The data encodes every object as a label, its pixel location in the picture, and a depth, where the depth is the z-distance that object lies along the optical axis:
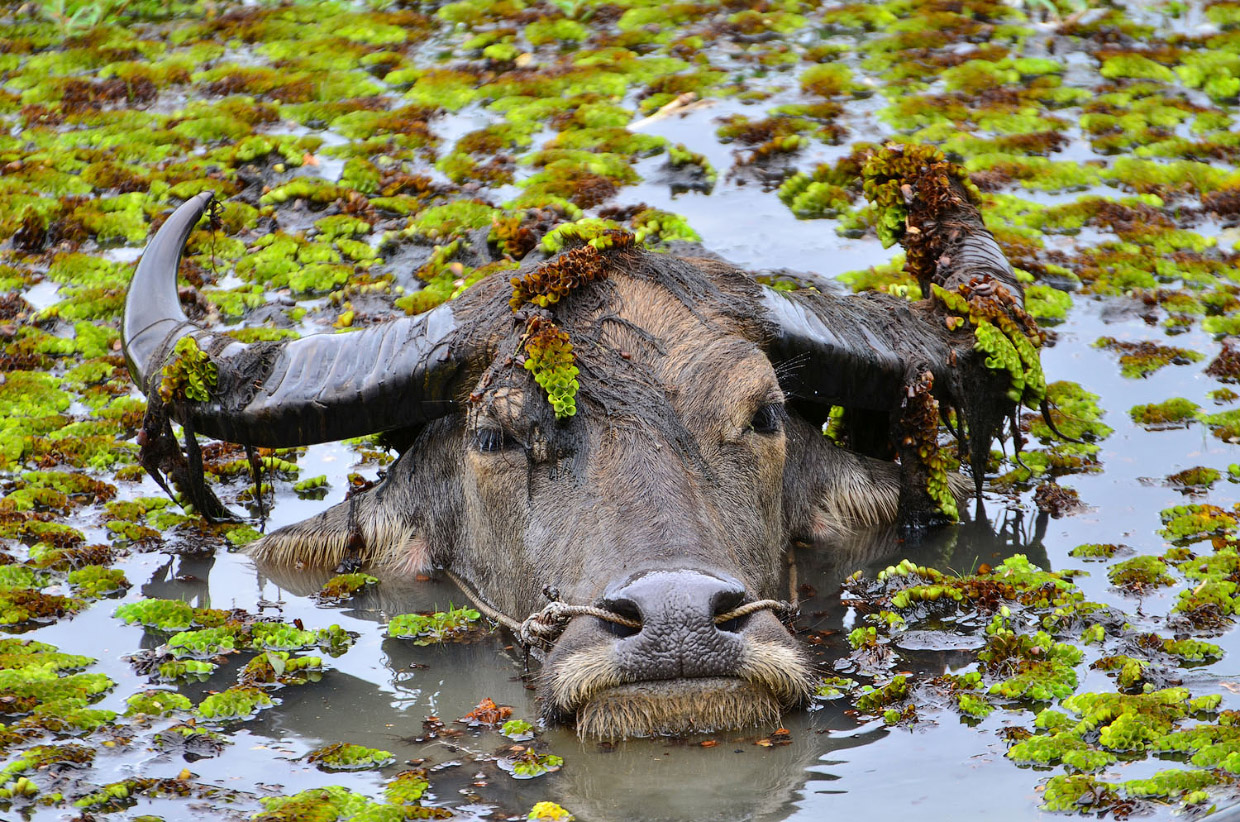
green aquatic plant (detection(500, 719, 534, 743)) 11.44
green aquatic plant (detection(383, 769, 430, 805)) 10.45
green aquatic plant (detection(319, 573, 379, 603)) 14.82
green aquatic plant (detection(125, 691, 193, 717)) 11.77
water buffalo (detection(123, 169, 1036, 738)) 10.99
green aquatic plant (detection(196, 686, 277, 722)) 11.90
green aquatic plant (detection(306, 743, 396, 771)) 11.08
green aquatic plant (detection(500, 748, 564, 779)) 10.82
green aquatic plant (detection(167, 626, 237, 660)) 13.16
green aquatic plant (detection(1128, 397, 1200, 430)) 17.89
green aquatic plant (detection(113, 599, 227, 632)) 13.77
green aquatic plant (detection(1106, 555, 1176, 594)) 13.80
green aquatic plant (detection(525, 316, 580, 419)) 12.87
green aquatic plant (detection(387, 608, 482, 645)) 13.78
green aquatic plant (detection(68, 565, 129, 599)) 14.57
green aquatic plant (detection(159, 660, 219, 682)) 12.60
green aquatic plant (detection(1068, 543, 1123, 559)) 14.84
